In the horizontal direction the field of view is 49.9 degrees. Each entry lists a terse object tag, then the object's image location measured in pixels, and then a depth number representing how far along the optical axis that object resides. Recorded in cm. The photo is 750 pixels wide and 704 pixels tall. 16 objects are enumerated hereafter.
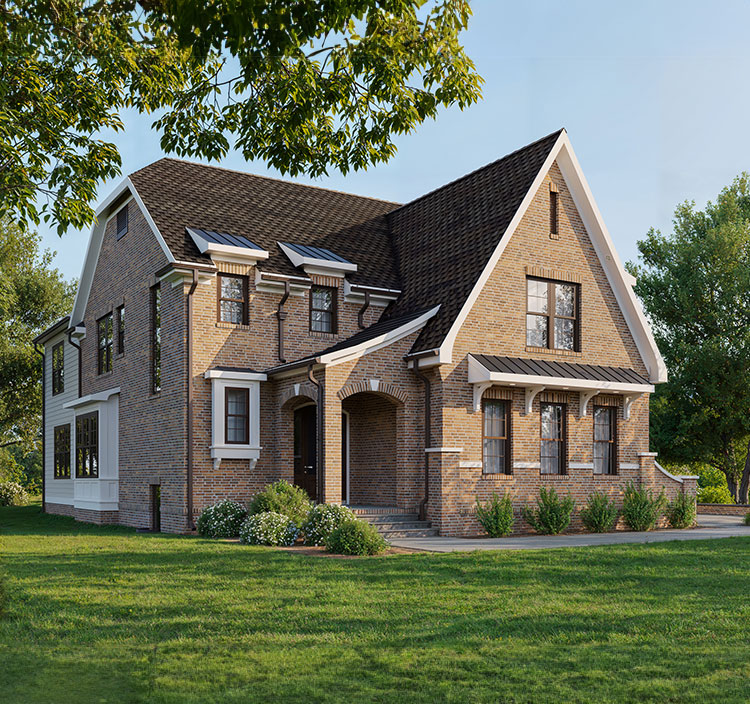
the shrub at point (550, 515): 1866
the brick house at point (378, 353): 1861
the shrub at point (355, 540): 1398
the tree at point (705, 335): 3159
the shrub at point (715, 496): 3391
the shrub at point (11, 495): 3797
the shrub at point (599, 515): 1930
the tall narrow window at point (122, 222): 2369
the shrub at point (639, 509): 1997
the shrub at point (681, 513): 2070
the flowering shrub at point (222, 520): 1738
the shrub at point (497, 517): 1797
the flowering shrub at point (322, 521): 1532
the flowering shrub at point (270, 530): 1550
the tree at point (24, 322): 3828
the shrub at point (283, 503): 1661
